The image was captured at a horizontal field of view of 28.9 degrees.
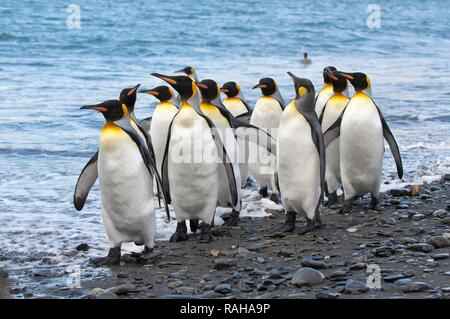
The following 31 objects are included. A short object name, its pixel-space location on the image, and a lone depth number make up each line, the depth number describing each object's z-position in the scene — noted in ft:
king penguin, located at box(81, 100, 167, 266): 18.95
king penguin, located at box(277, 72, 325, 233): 20.65
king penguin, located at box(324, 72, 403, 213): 22.67
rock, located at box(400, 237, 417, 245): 18.33
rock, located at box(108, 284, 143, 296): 15.94
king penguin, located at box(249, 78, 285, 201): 26.53
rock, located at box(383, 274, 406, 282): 15.39
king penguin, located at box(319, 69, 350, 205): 24.16
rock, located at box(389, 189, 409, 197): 24.47
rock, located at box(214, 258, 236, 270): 17.60
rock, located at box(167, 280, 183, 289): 16.33
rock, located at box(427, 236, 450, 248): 17.72
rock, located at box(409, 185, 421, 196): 24.21
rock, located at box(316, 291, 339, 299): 14.64
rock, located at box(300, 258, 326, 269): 16.84
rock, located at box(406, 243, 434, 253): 17.52
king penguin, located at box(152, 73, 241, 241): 20.68
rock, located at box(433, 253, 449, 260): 16.71
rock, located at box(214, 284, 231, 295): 15.58
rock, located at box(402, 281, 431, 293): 14.65
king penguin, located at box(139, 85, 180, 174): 24.88
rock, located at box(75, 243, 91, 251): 19.95
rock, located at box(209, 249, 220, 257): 19.00
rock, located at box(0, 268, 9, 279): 17.70
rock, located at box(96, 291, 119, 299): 15.53
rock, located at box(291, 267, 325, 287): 15.62
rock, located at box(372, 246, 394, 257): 17.42
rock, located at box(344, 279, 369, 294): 14.78
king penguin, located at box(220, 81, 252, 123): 28.17
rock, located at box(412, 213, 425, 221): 21.01
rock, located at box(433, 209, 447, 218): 21.08
